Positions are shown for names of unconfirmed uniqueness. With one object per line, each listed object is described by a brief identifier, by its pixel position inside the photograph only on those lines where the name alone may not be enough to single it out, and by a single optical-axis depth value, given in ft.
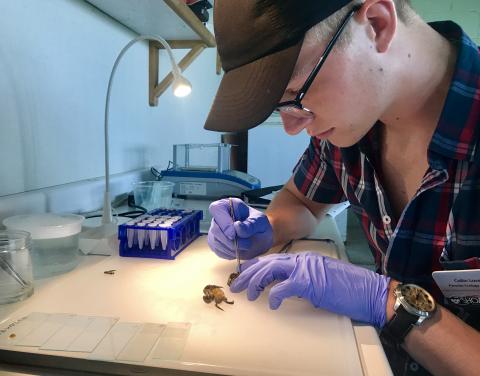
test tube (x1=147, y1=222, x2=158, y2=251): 2.90
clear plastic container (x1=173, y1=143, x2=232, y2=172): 5.83
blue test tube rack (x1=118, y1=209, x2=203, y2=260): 2.89
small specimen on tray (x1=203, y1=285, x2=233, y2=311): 2.17
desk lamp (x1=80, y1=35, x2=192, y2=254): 3.05
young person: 1.84
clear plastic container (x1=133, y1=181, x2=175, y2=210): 4.75
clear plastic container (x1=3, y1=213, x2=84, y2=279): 2.53
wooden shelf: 4.19
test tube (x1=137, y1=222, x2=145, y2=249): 2.92
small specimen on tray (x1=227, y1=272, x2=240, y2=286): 2.47
